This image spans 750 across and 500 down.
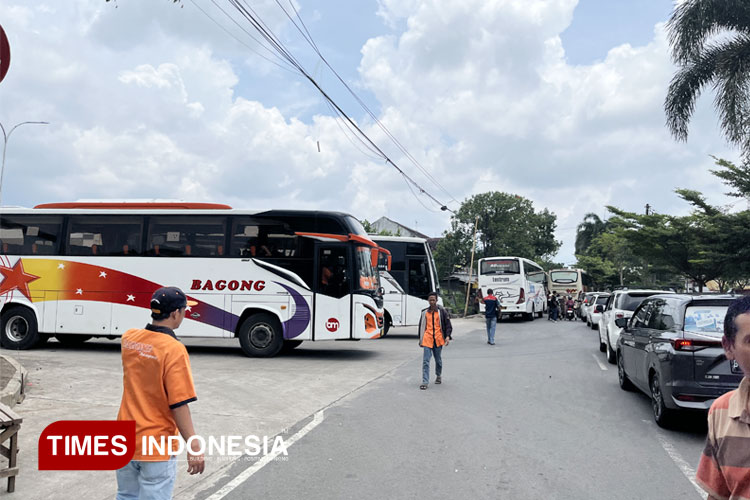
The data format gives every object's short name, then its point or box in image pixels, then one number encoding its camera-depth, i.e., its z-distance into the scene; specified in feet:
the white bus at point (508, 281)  99.25
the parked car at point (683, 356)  22.00
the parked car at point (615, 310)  45.60
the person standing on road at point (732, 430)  6.37
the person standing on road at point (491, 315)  61.31
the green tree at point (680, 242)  73.36
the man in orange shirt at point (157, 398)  10.57
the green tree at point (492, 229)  189.98
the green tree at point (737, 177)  65.82
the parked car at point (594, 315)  86.67
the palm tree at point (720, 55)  59.06
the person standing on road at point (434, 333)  34.53
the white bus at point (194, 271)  46.21
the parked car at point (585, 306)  103.50
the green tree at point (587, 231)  239.71
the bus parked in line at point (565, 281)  149.79
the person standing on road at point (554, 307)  108.17
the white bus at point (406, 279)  68.64
